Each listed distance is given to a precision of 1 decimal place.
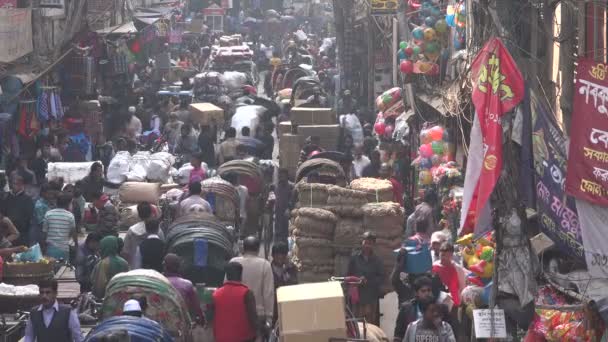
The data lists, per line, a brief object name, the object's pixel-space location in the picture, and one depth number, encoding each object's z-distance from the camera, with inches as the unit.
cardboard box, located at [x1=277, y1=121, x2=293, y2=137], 1037.2
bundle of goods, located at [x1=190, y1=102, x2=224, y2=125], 1171.3
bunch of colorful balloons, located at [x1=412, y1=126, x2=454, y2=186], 775.3
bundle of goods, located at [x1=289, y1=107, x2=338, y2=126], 1021.2
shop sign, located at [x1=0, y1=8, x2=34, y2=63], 923.4
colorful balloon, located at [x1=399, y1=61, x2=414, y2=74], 865.5
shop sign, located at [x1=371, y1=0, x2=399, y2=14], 1144.8
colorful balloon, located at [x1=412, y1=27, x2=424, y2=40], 845.9
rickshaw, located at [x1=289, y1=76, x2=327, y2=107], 1312.7
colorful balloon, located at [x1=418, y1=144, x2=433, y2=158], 794.8
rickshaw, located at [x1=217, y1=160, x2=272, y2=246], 808.6
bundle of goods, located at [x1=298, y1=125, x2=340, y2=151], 973.8
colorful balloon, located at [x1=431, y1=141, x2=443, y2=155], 789.9
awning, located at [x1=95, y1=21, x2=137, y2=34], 1296.8
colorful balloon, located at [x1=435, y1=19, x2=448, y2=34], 833.2
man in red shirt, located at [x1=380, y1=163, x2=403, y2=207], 770.2
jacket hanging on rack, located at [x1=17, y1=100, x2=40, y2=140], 986.7
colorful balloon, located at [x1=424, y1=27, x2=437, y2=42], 840.3
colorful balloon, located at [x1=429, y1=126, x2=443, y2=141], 805.9
